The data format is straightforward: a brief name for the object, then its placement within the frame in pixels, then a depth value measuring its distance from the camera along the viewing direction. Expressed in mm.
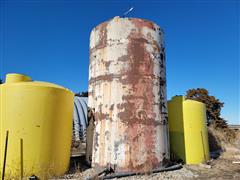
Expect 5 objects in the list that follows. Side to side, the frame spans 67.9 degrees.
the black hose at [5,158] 4211
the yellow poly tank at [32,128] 4408
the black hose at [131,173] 4659
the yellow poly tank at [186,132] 6307
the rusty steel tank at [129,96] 5057
